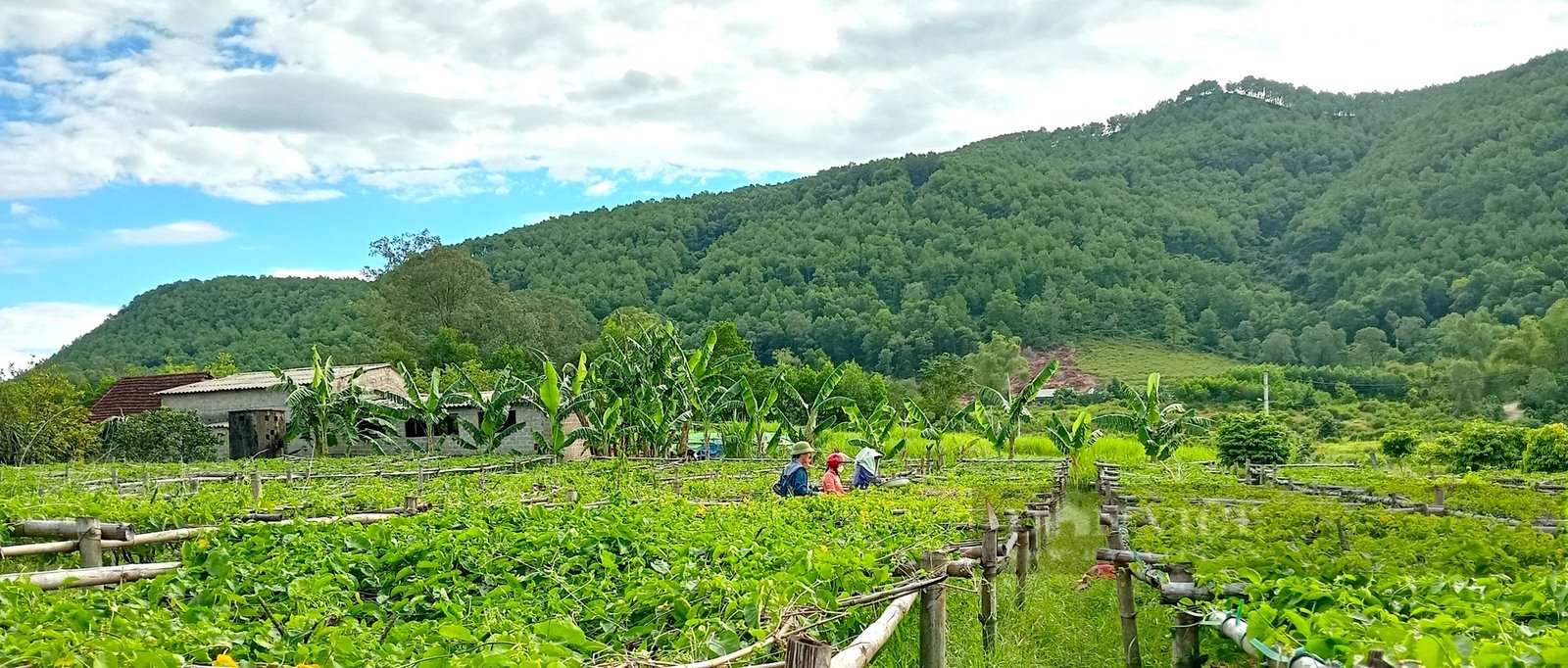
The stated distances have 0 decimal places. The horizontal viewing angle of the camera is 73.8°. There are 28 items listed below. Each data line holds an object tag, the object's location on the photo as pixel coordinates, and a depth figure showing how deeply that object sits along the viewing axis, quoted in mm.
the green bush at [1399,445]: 29750
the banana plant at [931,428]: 27328
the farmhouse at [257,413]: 33531
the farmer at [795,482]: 13085
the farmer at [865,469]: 15531
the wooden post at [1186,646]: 6277
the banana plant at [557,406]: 21156
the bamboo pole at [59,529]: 7855
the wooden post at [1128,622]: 7461
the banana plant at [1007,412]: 25464
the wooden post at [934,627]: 5469
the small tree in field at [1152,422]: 25672
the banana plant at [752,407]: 25266
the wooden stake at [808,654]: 3355
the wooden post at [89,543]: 7492
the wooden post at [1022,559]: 10648
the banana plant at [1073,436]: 25781
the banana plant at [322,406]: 26891
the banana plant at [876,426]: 26203
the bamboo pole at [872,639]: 3891
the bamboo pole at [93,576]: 5629
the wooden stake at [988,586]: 7863
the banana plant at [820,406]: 25422
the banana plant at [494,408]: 25531
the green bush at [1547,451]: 23422
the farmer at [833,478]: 12930
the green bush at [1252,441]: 26125
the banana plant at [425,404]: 26719
